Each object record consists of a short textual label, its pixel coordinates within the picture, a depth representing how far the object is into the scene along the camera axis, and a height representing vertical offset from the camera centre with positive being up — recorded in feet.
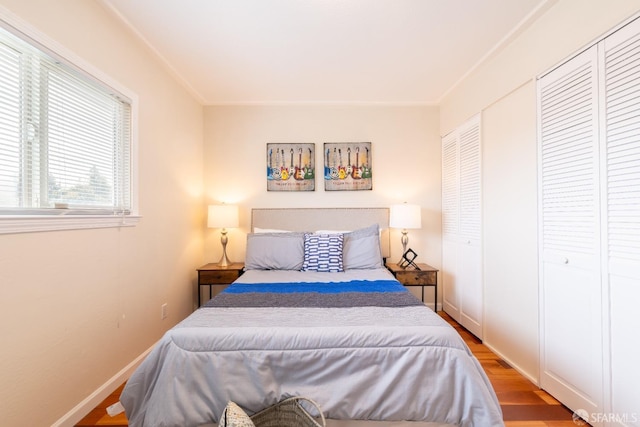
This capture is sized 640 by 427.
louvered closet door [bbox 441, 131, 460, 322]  10.52 -0.33
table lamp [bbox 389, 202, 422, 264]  10.31 -0.06
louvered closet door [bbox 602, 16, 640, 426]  4.69 +0.15
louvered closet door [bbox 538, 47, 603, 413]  5.35 -0.43
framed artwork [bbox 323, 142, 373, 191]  11.59 +1.97
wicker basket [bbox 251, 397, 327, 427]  4.17 -3.00
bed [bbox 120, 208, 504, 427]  4.41 -2.50
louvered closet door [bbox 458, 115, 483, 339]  9.14 -0.53
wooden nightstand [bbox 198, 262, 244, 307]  10.10 -2.17
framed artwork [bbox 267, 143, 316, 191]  11.56 +2.21
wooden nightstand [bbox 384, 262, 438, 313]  10.07 -2.19
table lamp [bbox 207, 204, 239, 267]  10.48 -0.09
